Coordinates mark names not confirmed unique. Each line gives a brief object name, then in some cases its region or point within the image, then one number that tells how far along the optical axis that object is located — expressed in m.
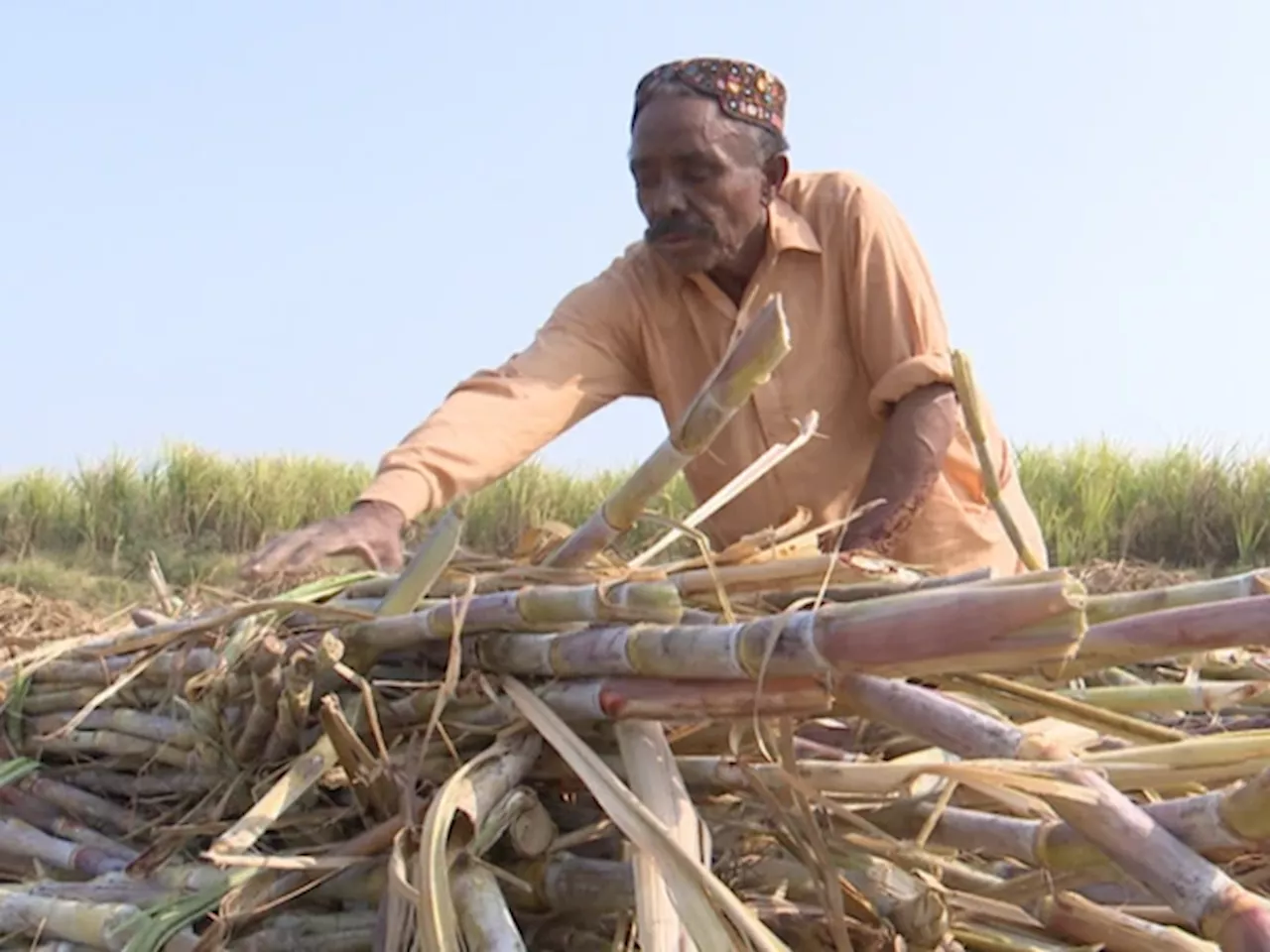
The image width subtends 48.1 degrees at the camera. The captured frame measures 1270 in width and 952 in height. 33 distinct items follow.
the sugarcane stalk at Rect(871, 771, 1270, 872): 0.71
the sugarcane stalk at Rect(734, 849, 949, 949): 0.94
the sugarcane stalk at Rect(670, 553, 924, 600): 1.15
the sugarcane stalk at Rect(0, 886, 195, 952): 1.04
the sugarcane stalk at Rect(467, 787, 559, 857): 1.01
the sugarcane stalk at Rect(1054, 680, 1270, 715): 1.17
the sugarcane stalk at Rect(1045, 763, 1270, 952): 0.67
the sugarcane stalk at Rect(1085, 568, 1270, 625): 1.02
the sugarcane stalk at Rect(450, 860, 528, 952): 0.90
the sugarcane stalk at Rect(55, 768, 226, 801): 1.27
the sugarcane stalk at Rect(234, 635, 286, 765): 1.16
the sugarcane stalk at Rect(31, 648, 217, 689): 1.31
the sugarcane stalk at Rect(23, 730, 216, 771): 1.27
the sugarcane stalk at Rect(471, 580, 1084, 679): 0.75
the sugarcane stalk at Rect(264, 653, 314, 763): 1.14
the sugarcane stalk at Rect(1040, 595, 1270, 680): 0.81
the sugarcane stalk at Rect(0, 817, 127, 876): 1.23
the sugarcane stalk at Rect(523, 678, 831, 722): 0.90
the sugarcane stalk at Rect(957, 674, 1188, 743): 1.02
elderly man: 2.54
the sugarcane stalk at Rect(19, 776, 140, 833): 1.32
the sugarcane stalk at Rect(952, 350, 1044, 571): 1.44
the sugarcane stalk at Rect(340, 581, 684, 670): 1.02
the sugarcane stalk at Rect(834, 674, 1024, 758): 0.85
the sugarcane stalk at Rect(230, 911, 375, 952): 1.02
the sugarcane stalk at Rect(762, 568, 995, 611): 1.08
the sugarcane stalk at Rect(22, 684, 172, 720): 1.39
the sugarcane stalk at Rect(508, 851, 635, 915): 0.99
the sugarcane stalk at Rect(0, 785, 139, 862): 1.26
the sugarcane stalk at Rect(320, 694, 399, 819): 1.07
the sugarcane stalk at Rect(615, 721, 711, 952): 0.87
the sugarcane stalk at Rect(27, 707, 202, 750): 1.28
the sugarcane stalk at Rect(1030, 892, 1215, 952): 0.91
